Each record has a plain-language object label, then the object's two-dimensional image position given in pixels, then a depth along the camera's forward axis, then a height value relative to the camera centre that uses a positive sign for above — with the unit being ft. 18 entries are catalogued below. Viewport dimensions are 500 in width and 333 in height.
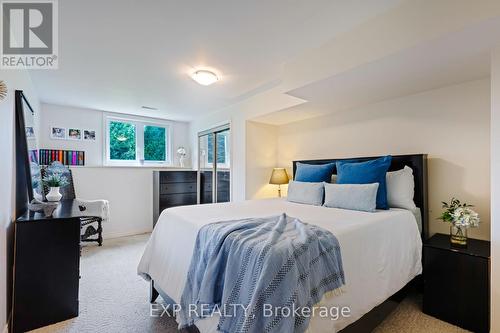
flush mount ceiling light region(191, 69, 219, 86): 8.51 +3.18
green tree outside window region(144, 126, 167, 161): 16.13 +1.53
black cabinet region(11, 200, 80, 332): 5.74 -2.56
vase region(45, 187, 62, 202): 7.01 -0.84
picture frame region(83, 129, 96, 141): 13.79 +1.79
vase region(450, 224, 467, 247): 6.18 -1.85
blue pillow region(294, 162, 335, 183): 9.34 -0.31
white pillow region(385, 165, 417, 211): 7.43 -0.75
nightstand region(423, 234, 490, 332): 5.52 -2.87
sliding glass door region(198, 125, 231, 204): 13.96 +0.04
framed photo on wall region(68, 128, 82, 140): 13.33 +1.80
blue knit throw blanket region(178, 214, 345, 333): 3.33 -1.70
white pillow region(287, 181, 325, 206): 8.63 -1.02
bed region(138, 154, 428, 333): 4.57 -1.93
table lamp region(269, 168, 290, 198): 12.37 -0.59
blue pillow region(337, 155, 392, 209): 7.32 -0.29
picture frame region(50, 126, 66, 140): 12.81 +1.79
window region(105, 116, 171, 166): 14.83 +1.59
